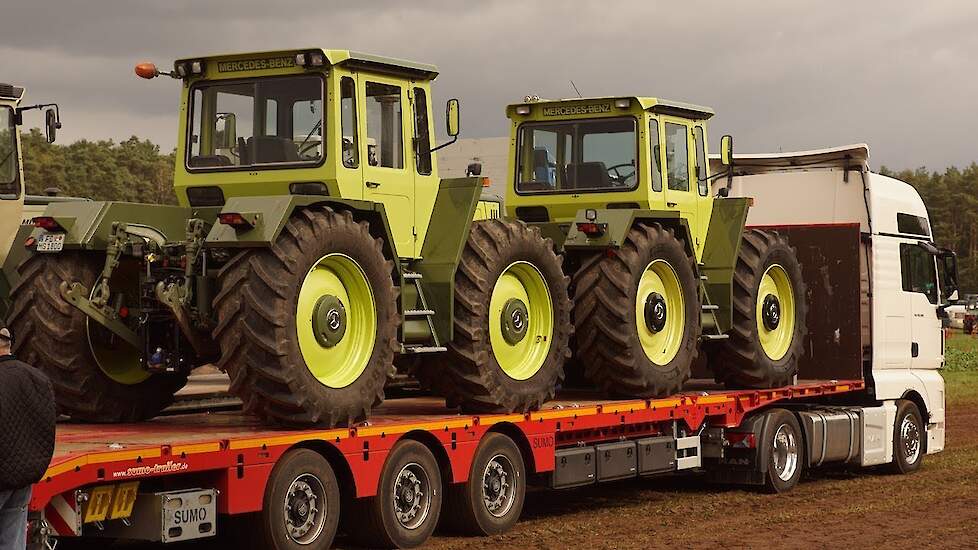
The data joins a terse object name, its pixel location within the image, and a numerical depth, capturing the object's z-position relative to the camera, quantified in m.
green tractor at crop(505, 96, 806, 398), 14.12
